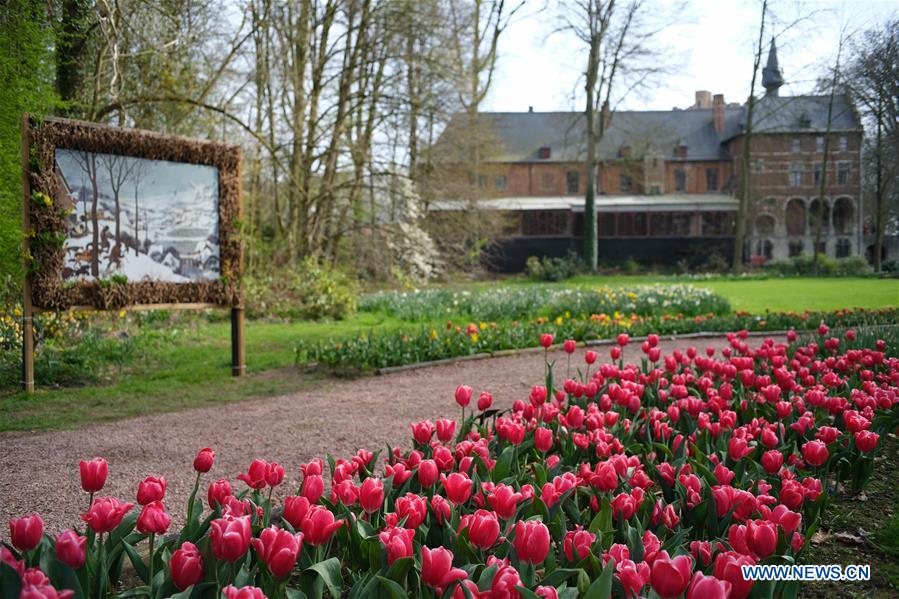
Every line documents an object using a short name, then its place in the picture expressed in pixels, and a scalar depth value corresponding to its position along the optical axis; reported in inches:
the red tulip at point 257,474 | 91.0
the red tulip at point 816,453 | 108.7
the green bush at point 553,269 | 1173.5
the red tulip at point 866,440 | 118.1
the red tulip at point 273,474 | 92.1
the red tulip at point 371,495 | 86.2
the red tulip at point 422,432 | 117.0
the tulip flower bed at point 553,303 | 531.8
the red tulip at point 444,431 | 115.1
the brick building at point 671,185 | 1400.1
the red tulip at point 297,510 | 77.0
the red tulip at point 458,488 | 87.0
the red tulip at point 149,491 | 81.2
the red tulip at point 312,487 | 83.7
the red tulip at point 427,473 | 97.3
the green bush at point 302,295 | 566.6
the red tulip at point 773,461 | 107.3
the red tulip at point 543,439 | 113.5
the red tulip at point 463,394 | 136.1
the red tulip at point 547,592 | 59.6
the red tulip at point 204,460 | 96.4
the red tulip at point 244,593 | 55.4
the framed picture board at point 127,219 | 265.0
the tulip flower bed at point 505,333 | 330.3
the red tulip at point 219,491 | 86.4
